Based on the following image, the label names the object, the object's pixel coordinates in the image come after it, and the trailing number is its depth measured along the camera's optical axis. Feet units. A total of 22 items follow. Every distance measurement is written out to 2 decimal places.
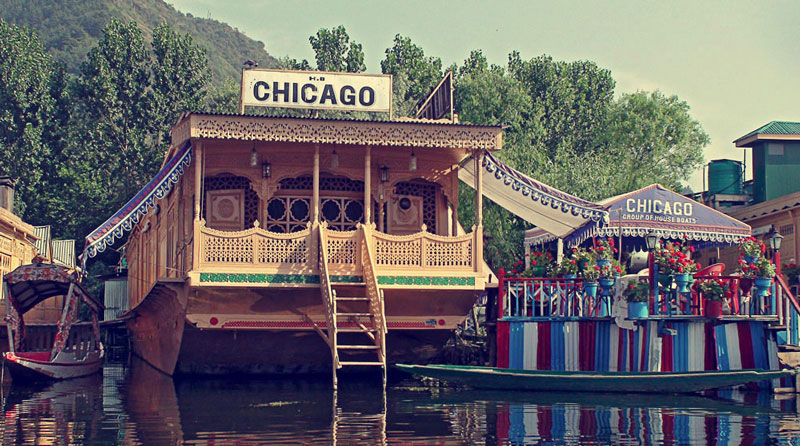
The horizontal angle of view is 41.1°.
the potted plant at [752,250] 57.93
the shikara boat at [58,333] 73.36
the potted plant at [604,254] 61.62
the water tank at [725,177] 107.14
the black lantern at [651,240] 57.62
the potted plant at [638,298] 57.52
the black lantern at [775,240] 58.75
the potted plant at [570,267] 63.93
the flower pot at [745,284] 57.26
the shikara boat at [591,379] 54.49
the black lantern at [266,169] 68.44
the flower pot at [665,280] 57.57
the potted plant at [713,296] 56.85
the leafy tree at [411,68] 161.48
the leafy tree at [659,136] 133.49
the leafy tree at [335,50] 163.02
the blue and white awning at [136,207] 61.18
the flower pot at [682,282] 57.16
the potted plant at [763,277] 56.44
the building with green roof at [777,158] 98.12
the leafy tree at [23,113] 139.95
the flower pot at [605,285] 60.75
